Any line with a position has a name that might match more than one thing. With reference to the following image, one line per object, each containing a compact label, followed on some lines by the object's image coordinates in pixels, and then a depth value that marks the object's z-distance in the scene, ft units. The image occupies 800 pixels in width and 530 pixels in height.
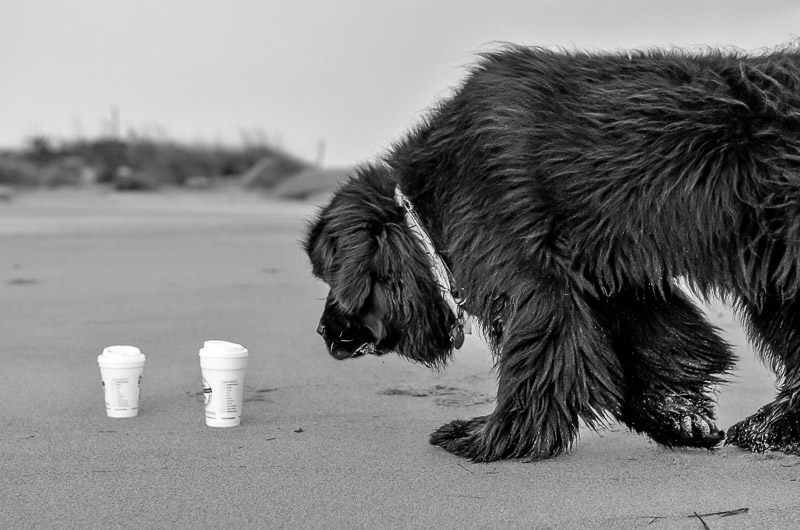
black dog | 9.55
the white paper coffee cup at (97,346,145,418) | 11.53
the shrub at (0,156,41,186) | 64.34
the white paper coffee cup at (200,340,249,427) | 11.17
